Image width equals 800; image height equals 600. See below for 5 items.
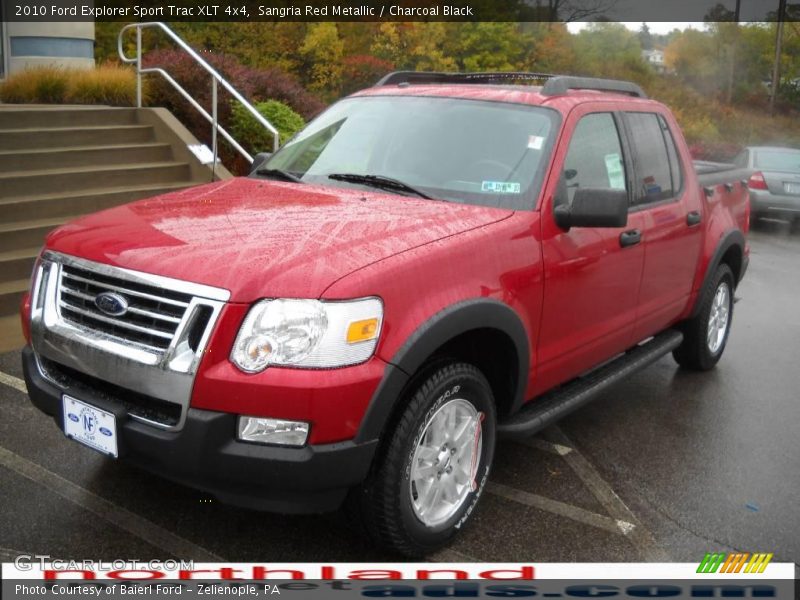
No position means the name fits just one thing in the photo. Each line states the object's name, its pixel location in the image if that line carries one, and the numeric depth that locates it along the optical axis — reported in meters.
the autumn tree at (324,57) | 27.25
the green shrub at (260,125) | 11.21
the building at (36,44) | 13.07
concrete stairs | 7.34
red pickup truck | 3.01
